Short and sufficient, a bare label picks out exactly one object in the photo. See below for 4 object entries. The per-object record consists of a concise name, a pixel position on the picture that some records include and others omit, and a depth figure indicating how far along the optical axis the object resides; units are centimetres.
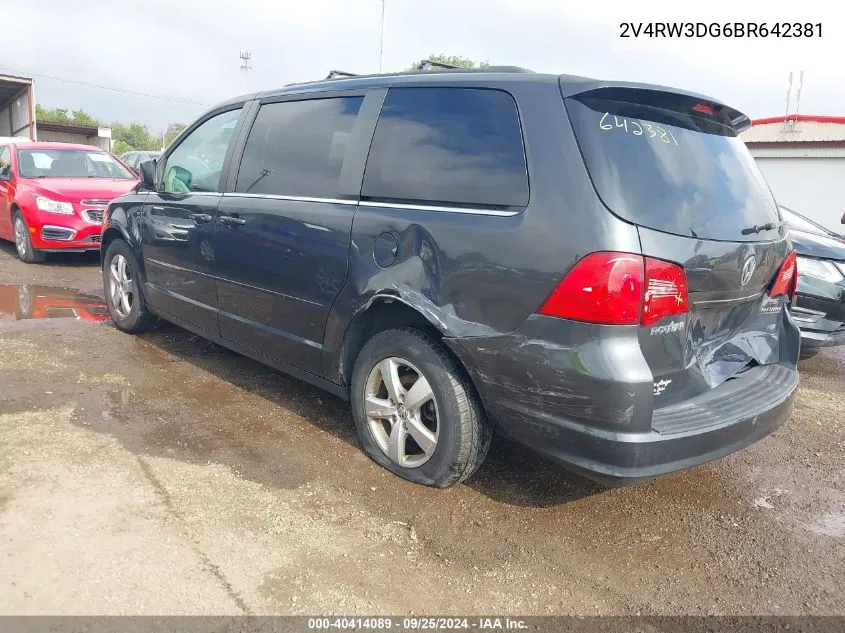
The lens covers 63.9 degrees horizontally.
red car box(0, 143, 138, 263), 845
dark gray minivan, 249
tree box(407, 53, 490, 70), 4539
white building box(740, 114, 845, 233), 1961
